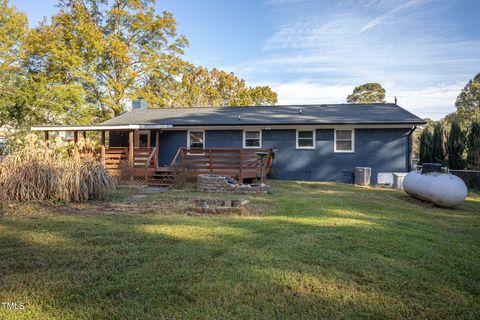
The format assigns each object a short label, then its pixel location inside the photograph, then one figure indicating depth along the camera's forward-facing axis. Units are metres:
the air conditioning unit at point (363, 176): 13.30
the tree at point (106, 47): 22.58
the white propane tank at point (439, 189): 8.12
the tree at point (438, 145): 15.95
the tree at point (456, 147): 14.99
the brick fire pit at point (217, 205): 6.56
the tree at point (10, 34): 21.38
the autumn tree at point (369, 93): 49.05
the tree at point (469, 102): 35.78
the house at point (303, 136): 13.71
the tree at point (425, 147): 16.56
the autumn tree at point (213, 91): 31.28
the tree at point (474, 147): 14.35
